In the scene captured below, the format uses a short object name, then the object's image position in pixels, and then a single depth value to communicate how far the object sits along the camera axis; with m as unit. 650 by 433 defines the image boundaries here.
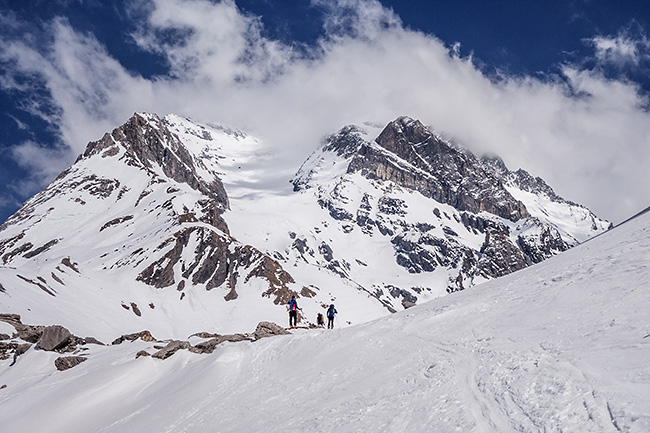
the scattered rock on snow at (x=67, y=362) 27.66
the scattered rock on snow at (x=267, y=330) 25.56
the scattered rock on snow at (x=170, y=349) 24.46
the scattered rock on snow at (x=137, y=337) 34.51
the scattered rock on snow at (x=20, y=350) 31.11
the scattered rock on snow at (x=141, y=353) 25.03
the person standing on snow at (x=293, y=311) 31.17
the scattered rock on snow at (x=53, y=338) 30.72
